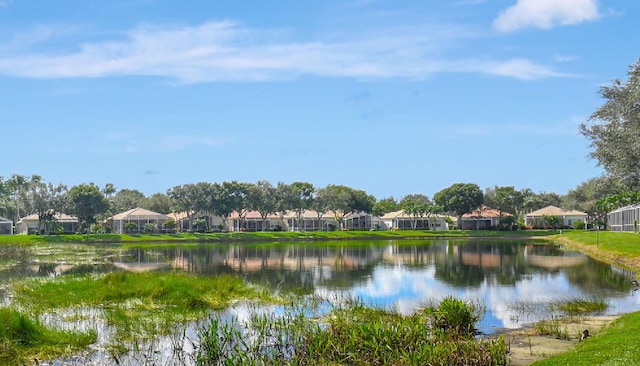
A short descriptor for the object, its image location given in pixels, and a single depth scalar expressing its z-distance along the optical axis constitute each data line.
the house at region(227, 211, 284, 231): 143.00
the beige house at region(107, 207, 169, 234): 123.85
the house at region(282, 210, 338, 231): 147.50
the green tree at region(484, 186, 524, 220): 134.38
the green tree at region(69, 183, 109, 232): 118.62
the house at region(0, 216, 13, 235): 118.00
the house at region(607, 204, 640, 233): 69.25
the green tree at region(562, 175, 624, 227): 117.22
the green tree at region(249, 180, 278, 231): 130.62
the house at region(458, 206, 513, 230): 139.00
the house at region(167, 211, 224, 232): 135.23
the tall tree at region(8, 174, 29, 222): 135.00
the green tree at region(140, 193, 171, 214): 154.62
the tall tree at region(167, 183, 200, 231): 127.94
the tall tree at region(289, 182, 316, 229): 133.88
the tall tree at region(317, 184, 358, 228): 136.88
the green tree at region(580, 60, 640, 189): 45.44
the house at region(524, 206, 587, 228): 129.25
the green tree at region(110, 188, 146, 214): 155.75
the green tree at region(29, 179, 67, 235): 116.88
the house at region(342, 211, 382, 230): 145.25
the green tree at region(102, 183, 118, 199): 145.80
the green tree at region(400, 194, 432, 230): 136.62
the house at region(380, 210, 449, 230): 143.50
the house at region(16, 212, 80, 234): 128.25
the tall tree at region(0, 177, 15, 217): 133.80
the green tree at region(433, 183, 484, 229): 131.50
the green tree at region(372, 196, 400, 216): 165.93
